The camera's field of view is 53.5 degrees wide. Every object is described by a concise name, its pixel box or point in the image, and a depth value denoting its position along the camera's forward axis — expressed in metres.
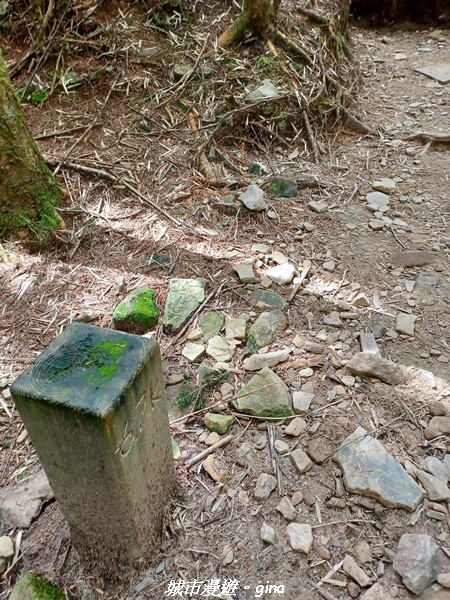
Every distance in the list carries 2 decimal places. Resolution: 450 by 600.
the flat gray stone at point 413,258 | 2.76
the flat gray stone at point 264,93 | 3.82
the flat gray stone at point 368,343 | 2.20
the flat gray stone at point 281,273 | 2.60
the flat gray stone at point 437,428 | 1.84
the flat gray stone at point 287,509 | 1.62
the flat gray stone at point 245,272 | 2.58
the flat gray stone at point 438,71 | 4.96
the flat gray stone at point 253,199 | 3.09
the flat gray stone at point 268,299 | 2.45
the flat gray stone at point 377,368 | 2.05
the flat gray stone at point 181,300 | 2.35
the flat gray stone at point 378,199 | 3.28
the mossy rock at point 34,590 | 1.43
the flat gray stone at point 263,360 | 2.13
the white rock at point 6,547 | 1.55
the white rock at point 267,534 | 1.55
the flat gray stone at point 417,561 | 1.42
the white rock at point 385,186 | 3.43
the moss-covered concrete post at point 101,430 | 1.11
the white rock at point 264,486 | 1.68
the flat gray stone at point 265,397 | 1.93
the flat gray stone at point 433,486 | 1.64
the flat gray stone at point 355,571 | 1.45
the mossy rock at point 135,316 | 2.34
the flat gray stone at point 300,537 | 1.53
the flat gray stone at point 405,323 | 2.30
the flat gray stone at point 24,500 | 1.65
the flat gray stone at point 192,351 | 2.18
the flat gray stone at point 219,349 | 2.19
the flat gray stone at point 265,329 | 2.25
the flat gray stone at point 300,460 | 1.74
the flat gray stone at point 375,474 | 1.63
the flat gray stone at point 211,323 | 2.31
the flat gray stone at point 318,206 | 3.22
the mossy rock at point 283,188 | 3.34
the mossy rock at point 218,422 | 1.89
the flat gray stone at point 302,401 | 1.94
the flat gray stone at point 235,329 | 2.28
